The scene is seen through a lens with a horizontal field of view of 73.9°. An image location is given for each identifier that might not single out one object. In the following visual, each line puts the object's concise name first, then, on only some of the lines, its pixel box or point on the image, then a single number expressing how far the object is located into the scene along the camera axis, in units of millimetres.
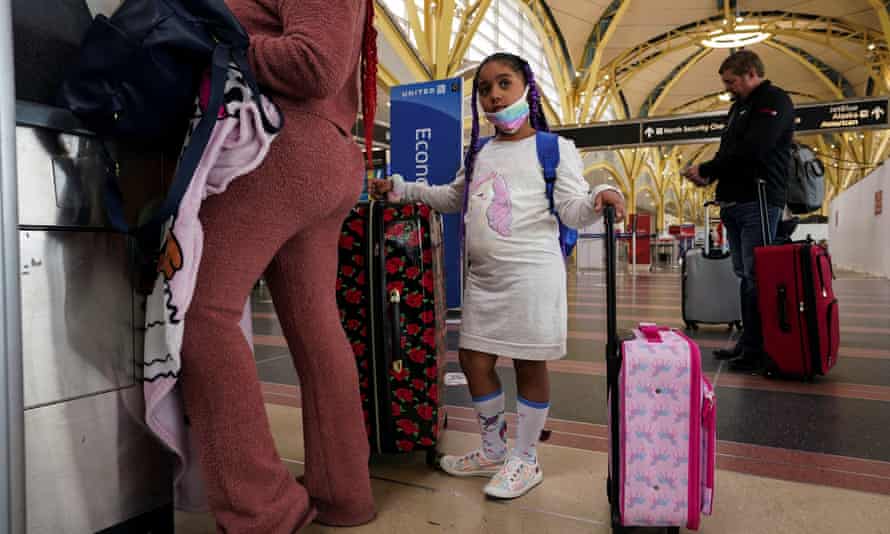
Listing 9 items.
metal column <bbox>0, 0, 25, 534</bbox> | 747
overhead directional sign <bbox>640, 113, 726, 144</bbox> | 12047
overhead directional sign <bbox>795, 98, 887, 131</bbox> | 11477
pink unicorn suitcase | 1308
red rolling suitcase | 2975
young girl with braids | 1690
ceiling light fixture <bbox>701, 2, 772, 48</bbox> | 18094
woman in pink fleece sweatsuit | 1119
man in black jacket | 3139
